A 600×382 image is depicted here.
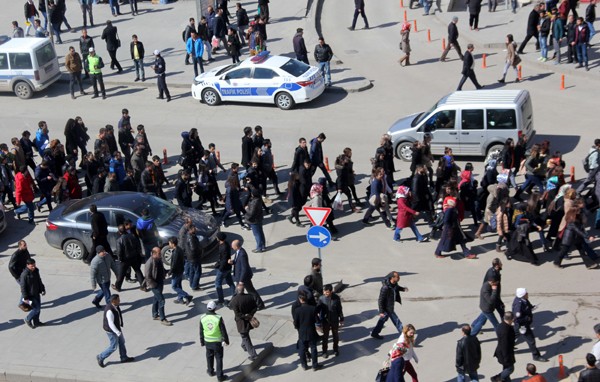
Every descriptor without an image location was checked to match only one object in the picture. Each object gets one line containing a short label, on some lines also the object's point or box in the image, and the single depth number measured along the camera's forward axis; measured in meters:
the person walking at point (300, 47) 31.27
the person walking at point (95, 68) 30.22
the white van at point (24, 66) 30.83
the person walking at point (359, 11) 36.22
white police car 28.78
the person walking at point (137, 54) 31.48
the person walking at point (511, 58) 29.20
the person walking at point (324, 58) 30.08
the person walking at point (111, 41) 32.88
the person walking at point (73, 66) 30.36
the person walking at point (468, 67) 28.58
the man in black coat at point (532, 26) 31.20
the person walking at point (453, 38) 31.62
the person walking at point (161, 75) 29.66
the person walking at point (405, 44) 32.03
